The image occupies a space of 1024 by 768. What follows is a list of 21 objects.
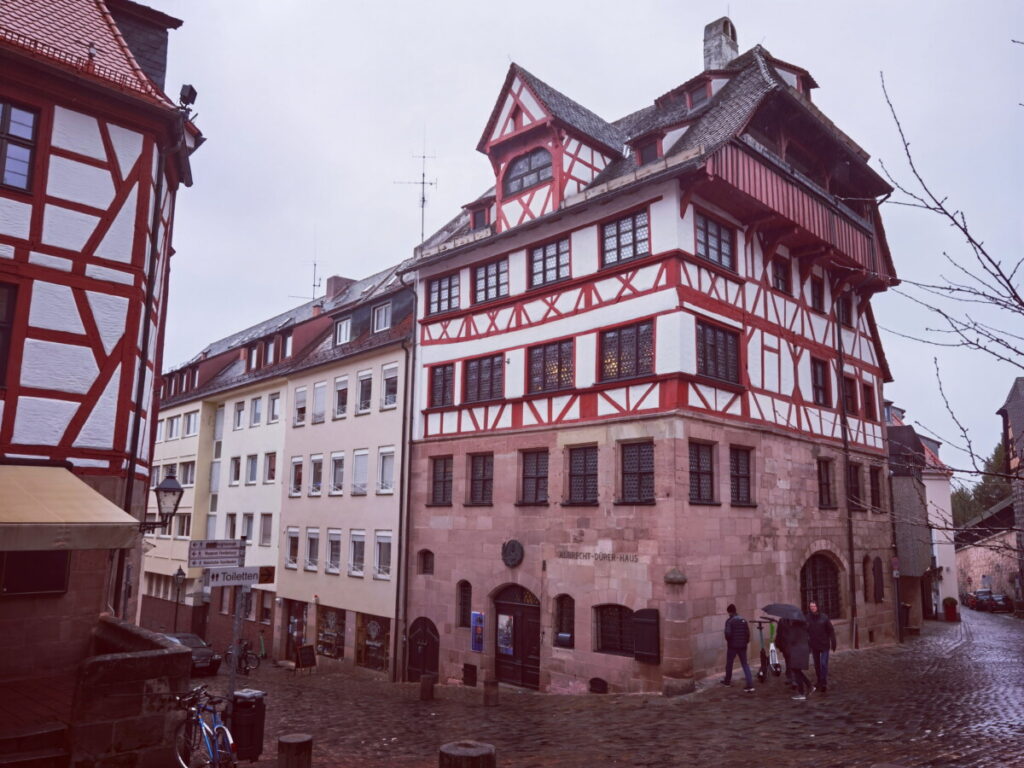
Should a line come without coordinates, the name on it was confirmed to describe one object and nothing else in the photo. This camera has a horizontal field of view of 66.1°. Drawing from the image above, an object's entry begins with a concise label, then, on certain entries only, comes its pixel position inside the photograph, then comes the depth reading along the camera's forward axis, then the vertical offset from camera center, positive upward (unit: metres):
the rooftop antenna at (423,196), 29.40 +12.48
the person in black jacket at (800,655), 15.34 -2.30
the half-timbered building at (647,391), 18.62 +3.84
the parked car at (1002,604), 46.19 -3.78
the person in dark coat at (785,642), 15.66 -2.13
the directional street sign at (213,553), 11.08 -0.38
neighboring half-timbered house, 12.02 +3.89
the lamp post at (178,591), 35.08 -3.12
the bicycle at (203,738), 9.23 -2.47
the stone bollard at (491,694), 17.41 -3.55
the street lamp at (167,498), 13.27 +0.46
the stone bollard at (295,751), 9.30 -2.61
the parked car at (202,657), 25.02 -4.13
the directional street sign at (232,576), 11.17 -0.70
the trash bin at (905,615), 29.43 -2.89
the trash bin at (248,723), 10.17 -2.51
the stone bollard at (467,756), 8.28 -2.35
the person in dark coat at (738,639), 16.19 -2.12
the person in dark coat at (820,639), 15.84 -2.04
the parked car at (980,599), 48.07 -3.72
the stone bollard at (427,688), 18.89 -3.75
